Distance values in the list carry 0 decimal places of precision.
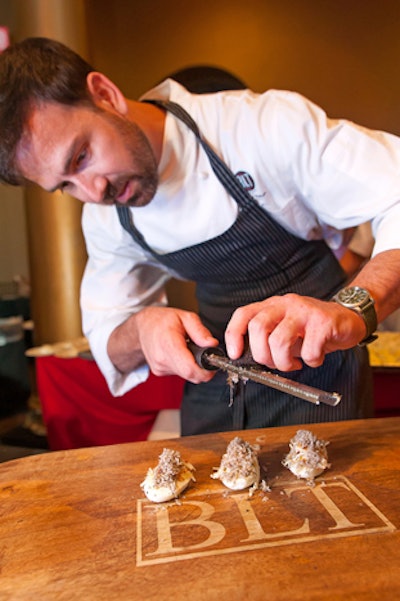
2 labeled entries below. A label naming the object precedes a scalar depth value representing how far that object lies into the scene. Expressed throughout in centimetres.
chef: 111
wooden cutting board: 76
